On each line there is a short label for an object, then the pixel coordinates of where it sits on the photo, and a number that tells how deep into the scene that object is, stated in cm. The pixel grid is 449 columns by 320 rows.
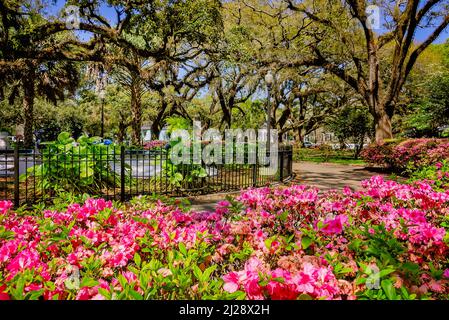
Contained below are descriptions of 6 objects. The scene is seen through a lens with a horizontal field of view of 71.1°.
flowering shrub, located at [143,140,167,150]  2367
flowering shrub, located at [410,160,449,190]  421
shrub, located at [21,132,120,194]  741
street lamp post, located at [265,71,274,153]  1353
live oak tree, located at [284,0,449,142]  1512
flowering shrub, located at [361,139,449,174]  1079
